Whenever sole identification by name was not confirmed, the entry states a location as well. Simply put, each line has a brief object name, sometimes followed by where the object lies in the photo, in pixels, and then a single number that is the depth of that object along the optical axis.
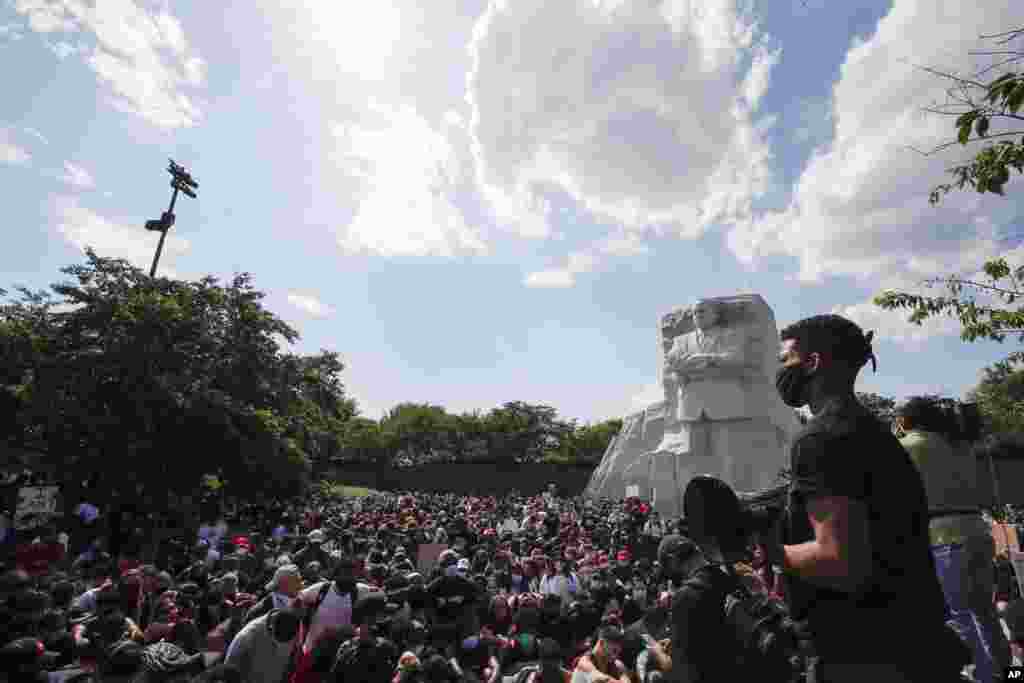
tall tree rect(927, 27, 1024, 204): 3.34
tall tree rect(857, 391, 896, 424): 50.38
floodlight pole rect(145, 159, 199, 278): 18.25
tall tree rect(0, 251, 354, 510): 13.09
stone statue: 25.44
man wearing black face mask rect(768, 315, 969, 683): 1.51
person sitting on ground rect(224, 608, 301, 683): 3.92
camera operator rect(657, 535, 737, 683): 1.77
